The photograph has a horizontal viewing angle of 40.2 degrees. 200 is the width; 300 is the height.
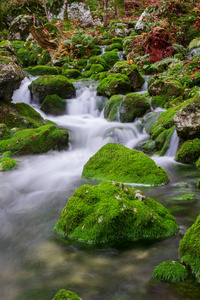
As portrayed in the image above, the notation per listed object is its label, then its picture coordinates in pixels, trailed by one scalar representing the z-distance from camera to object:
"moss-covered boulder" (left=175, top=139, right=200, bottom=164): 7.51
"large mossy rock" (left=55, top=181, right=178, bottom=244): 3.70
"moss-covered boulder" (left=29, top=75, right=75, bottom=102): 13.39
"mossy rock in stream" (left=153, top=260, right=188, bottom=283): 2.78
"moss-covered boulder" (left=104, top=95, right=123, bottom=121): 11.70
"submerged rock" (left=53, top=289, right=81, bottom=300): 2.43
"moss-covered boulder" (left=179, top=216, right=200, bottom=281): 2.79
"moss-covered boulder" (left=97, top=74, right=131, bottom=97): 12.98
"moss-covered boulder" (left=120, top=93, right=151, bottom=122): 11.13
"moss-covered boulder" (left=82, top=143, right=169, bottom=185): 6.11
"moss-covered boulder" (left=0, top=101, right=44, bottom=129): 10.80
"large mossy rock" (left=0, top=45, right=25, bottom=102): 10.10
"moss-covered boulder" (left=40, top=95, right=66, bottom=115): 13.44
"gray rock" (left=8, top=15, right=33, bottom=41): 24.84
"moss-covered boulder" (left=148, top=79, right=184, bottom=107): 11.30
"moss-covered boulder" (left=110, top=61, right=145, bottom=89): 13.87
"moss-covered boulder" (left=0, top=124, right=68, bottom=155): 9.05
